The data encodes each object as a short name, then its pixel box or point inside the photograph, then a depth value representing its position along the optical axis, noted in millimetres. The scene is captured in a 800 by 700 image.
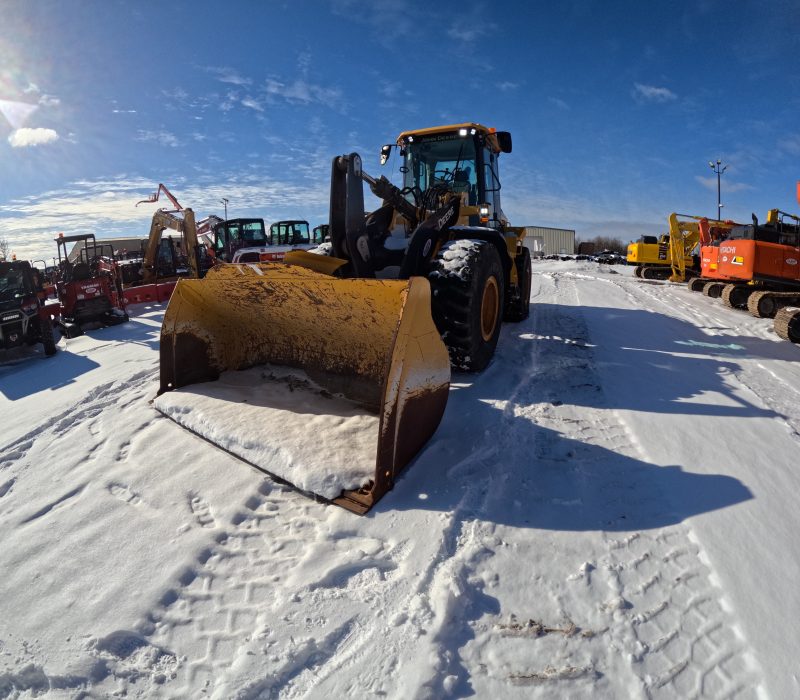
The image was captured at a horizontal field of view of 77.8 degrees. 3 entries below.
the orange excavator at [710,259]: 11730
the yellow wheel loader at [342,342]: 2924
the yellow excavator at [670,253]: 16953
